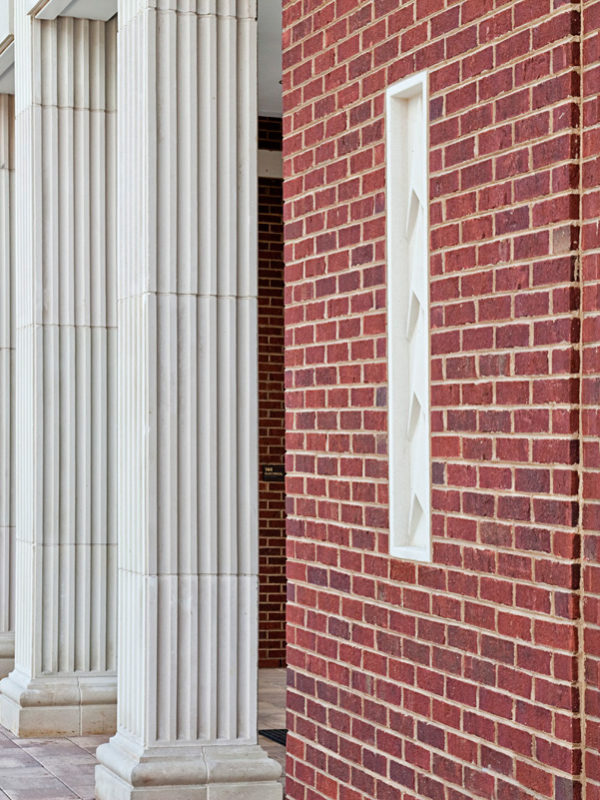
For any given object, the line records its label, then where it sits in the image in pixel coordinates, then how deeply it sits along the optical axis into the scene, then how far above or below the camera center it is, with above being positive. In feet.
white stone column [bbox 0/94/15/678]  37.09 +1.72
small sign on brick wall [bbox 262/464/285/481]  41.81 -0.84
